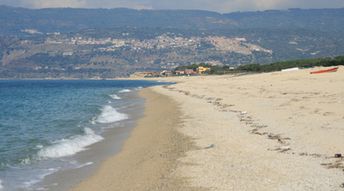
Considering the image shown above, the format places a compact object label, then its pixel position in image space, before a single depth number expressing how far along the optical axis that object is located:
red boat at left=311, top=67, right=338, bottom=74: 69.71
